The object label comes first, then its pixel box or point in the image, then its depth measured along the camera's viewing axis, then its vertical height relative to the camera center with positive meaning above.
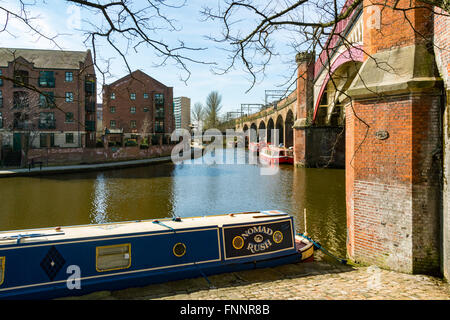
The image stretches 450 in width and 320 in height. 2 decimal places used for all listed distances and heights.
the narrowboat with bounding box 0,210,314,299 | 5.46 -1.85
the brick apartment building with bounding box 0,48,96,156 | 32.50 +5.39
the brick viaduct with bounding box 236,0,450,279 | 6.19 +0.04
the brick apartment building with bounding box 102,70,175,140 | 47.94 +5.98
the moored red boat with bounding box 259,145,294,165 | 33.28 -0.49
